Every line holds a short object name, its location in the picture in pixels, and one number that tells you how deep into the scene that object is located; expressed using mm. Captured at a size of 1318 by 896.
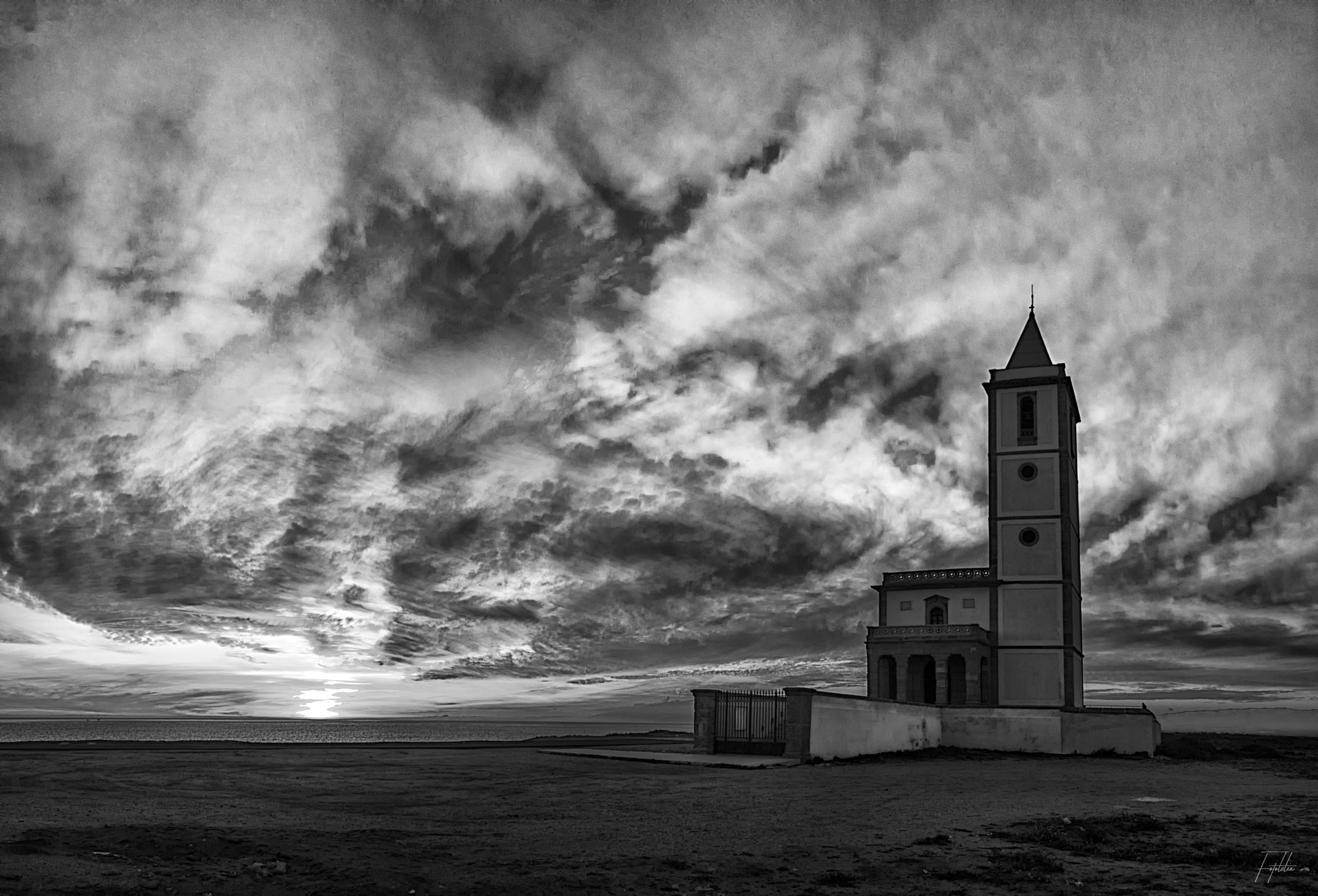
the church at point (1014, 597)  53281
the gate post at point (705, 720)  33625
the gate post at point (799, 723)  29891
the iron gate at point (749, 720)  33188
